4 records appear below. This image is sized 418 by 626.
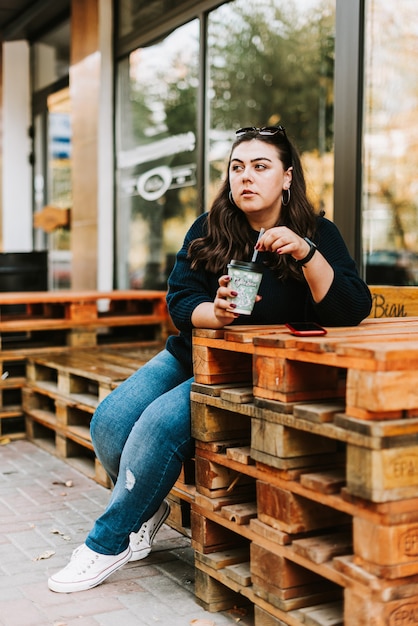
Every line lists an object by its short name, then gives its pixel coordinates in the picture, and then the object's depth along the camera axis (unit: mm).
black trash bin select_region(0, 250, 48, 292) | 7543
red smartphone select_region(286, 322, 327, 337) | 2582
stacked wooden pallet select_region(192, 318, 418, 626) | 2156
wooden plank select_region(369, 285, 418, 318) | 4051
